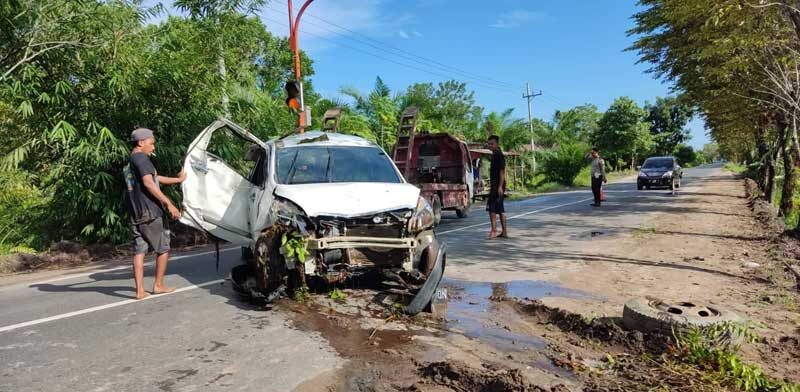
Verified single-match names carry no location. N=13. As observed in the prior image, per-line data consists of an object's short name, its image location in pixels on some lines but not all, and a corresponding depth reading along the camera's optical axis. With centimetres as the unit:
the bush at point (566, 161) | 3478
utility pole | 3192
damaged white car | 495
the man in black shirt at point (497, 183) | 998
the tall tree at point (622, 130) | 5294
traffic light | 1182
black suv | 2406
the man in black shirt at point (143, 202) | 555
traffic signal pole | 1341
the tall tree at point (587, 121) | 5934
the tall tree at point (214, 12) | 1228
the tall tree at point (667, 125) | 6606
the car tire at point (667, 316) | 401
